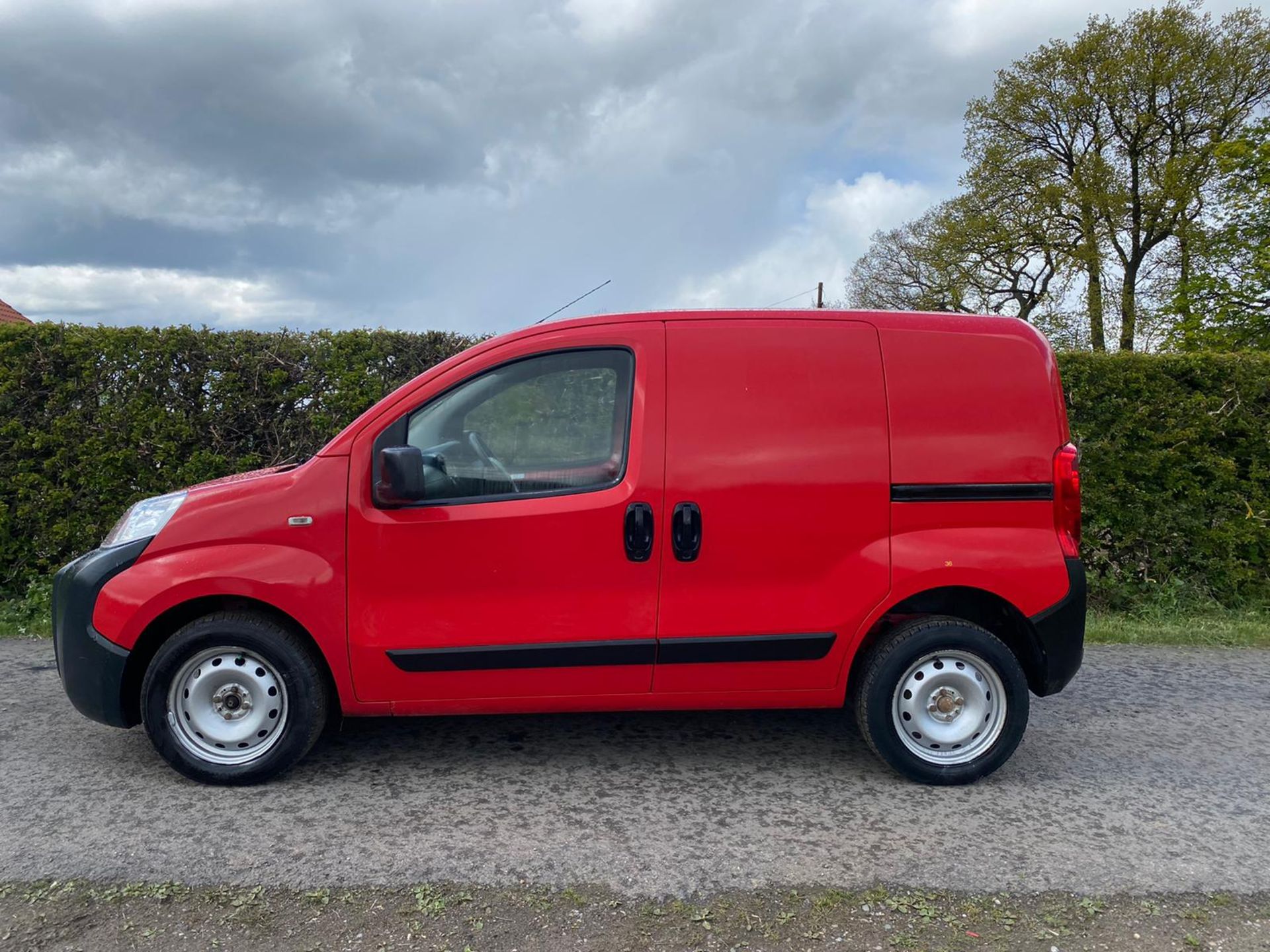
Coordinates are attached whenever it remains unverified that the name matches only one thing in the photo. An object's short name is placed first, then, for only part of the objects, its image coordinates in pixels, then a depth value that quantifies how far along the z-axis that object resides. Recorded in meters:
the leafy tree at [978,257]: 29.86
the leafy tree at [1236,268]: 22.16
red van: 3.73
